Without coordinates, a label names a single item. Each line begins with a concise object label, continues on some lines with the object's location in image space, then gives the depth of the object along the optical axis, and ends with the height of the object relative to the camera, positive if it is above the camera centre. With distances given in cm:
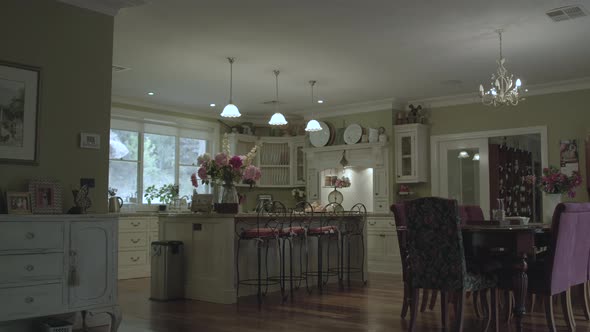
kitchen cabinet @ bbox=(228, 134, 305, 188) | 1063 +82
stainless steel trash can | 608 -73
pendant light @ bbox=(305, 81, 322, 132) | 776 +107
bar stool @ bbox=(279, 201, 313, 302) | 630 -36
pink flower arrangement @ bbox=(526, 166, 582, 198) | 644 +27
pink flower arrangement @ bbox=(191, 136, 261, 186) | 609 +38
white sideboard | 372 -44
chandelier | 593 +118
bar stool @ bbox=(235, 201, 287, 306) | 595 -32
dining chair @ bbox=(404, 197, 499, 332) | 411 -36
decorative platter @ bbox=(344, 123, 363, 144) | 969 +122
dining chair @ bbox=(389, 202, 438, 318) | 504 -34
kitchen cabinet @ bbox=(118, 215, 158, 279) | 834 -60
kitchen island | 588 -54
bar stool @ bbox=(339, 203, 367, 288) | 758 -36
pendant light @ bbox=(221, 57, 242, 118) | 662 +108
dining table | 420 -30
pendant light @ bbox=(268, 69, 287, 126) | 717 +107
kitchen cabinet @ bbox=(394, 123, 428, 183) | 909 +85
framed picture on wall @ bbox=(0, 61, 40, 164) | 420 +69
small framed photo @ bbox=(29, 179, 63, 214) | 420 +5
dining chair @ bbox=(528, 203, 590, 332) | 417 -42
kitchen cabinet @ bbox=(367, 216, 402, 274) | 904 -67
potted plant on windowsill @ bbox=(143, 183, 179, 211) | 924 +16
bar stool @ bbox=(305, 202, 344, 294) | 680 -41
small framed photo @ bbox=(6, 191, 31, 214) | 401 +0
